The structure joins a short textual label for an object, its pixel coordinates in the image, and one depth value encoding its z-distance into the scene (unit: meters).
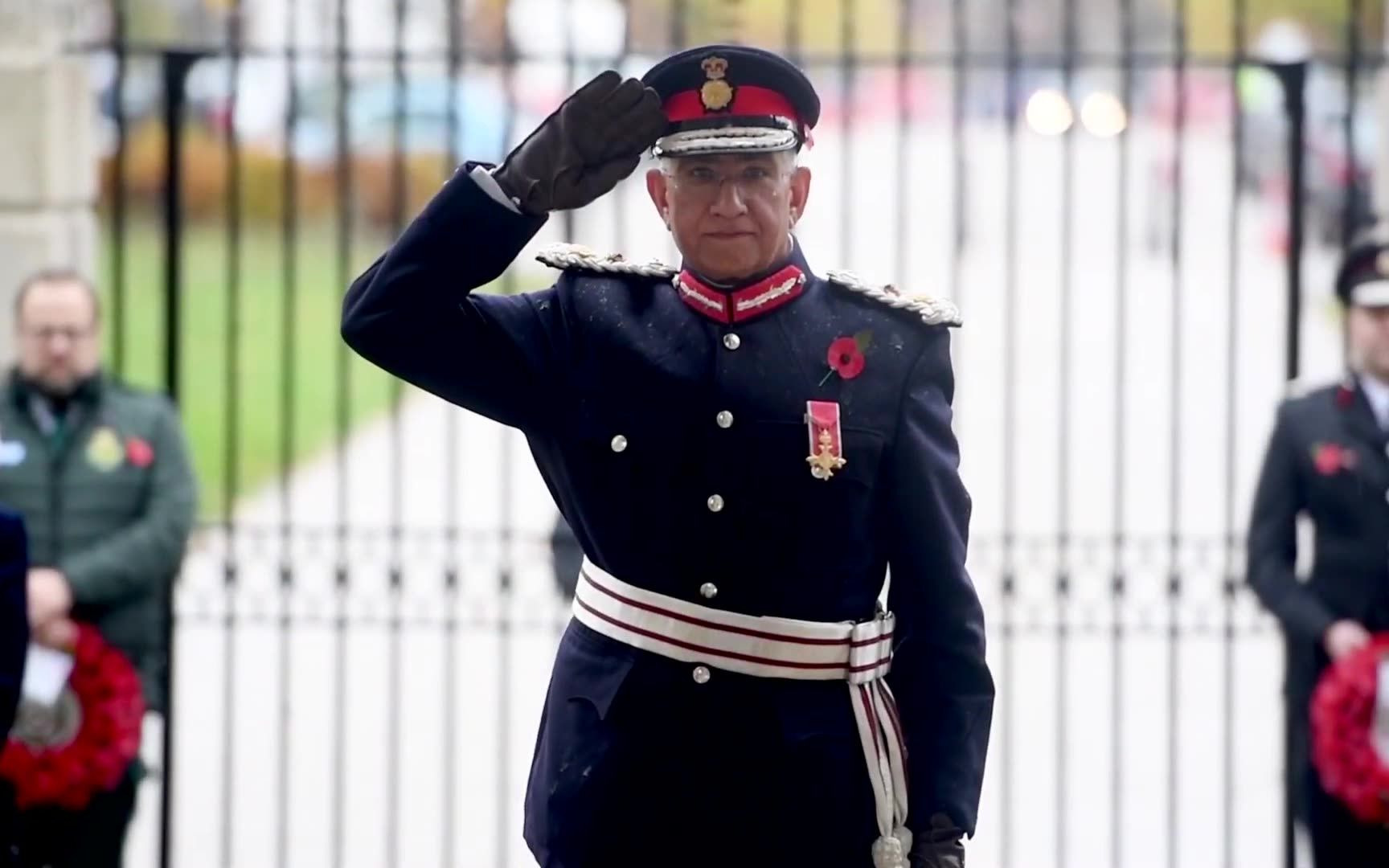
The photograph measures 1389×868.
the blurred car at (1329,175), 37.53
